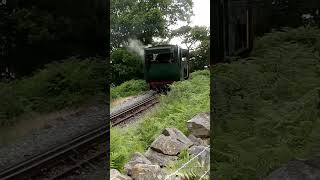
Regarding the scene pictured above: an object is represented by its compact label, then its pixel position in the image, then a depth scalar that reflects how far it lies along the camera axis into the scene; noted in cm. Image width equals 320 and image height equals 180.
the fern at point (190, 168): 350
